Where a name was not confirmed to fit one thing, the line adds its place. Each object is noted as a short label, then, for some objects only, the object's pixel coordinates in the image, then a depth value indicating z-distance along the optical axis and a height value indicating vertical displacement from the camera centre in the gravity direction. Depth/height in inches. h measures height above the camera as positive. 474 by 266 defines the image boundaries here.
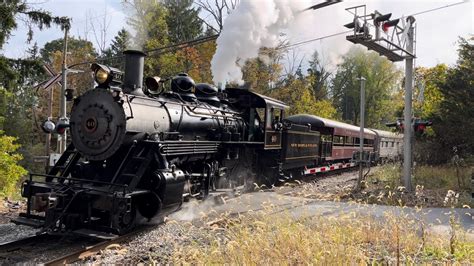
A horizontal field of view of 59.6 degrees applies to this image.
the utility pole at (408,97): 519.5 +65.1
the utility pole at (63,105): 623.5 +42.4
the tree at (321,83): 1989.3 +303.8
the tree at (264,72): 1160.2 +201.0
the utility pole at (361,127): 561.9 +27.2
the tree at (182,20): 1478.8 +424.1
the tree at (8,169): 477.7 -46.7
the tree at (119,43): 1475.1 +330.7
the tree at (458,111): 740.0 +72.2
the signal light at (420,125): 576.4 +33.5
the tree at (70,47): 1477.6 +365.3
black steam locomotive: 265.3 -13.6
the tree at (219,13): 1327.5 +407.1
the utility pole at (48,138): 765.3 -13.2
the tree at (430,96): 833.2 +130.0
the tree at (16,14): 501.4 +151.2
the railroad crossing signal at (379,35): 434.0 +122.0
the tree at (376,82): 2135.8 +340.8
